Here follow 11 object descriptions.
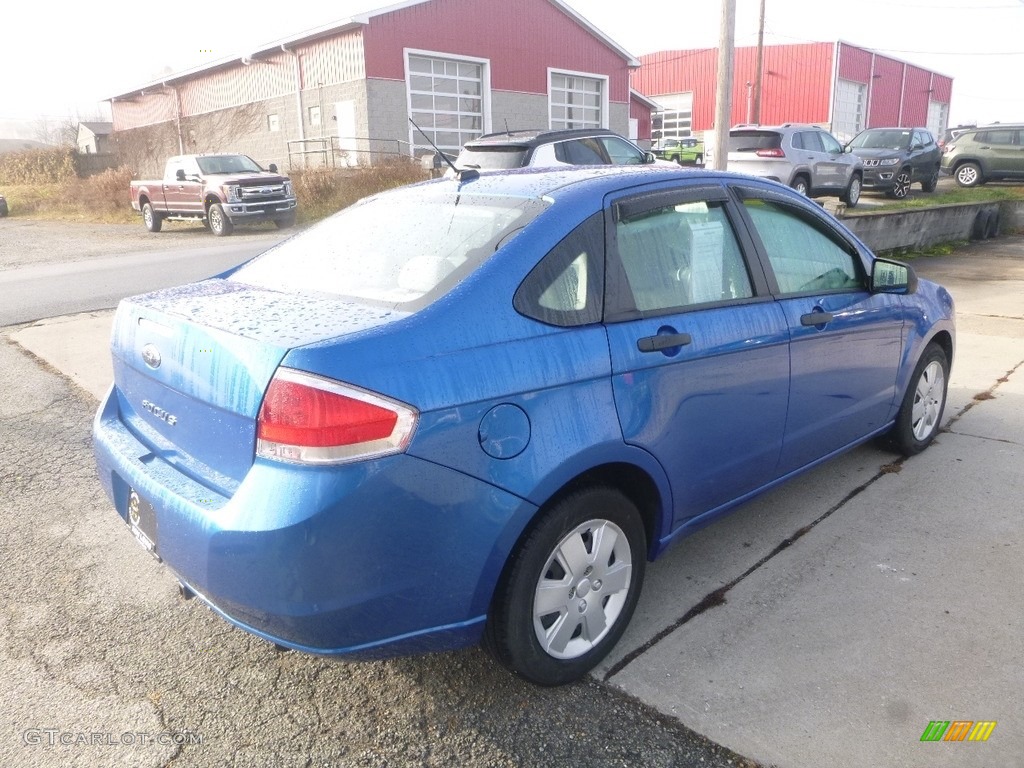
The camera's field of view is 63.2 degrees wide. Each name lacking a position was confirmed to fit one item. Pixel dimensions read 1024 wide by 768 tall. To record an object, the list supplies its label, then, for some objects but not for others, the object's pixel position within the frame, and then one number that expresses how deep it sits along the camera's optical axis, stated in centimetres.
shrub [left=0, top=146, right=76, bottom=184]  3612
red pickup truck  1853
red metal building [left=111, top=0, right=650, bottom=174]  2553
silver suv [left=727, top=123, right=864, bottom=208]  1614
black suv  1947
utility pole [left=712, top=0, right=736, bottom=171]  1184
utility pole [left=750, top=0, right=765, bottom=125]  3038
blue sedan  217
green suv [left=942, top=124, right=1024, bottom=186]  2206
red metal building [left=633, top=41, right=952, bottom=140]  4309
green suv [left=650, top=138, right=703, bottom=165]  2836
